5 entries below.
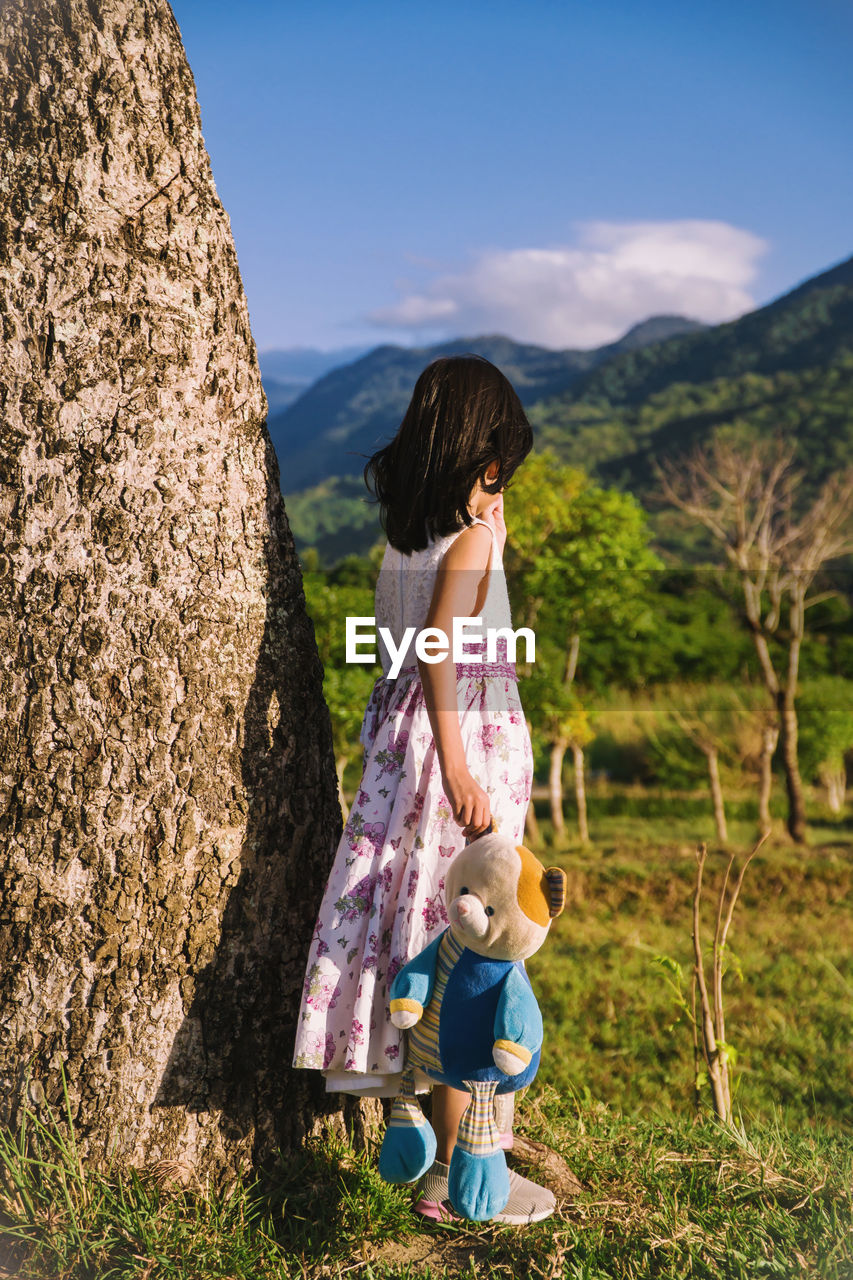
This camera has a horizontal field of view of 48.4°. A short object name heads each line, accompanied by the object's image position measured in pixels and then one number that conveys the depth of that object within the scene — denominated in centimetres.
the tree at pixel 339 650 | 829
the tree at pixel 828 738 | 1431
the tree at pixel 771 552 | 1307
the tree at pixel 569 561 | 1095
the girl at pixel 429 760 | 202
